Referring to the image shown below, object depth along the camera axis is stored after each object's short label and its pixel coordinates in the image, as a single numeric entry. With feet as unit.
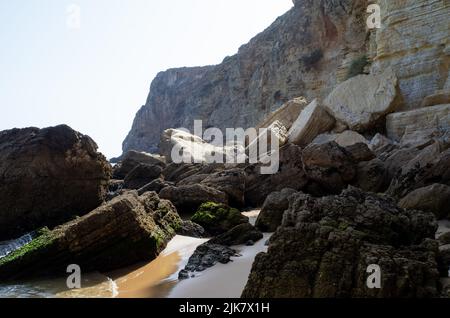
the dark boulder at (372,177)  39.99
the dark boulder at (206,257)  24.30
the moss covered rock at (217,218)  34.96
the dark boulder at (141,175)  62.59
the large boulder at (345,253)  14.66
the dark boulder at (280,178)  44.86
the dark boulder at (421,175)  32.99
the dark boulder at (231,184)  47.00
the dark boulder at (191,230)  34.73
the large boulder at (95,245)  26.73
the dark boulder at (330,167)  41.68
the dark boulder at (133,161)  76.23
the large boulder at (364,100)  60.03
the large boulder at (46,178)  38.55
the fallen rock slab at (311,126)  62.44
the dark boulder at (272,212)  32.14
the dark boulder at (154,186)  50.58
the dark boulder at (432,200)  28.12
